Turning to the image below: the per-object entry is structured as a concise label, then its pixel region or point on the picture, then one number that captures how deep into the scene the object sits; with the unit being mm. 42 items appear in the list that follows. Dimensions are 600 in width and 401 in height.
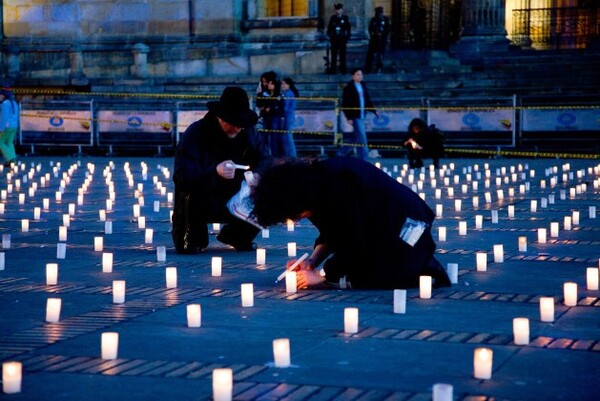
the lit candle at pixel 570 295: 8055
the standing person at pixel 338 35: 31877
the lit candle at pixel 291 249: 10938
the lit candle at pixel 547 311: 7465
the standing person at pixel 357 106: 25562
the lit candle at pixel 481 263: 9859
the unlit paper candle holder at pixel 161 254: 10641
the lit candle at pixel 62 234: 12367
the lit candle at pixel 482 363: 5875
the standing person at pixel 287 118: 25578
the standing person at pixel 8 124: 25516
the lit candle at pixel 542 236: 11859
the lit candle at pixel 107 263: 9875
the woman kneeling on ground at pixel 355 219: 8172
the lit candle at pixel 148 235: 12062
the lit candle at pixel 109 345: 6375
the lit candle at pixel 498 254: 10414
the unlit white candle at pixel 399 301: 7730
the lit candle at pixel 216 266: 9656
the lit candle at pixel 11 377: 5605
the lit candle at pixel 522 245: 11193
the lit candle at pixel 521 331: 6761
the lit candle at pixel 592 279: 8758
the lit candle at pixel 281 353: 6215
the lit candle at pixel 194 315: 7367
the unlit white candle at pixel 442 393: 4961
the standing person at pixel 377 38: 31969
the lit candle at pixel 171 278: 9008
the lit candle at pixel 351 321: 7121
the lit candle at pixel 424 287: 8398
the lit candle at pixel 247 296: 8102
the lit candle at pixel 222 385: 5320
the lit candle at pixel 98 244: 11434
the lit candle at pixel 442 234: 12113
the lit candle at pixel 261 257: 10398
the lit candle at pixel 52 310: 7562
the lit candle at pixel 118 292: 8273
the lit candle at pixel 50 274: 9219
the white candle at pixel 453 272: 9148
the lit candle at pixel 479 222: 13307
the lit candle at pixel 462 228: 12648
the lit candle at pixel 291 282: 8727
